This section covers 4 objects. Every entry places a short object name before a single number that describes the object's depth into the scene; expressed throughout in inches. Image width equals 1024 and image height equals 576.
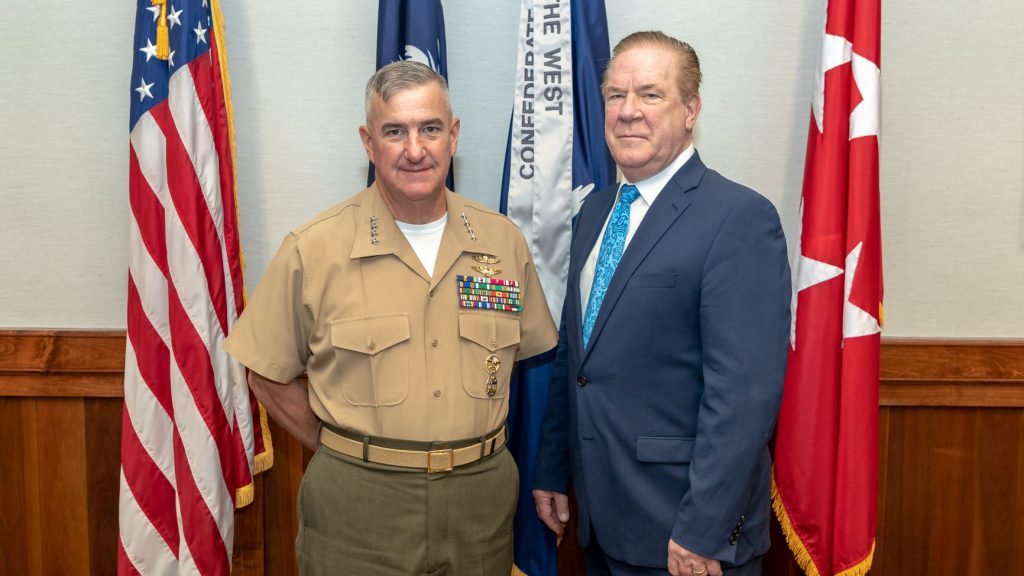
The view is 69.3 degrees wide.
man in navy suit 53.9
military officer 59.4
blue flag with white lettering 78.7
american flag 76.7
